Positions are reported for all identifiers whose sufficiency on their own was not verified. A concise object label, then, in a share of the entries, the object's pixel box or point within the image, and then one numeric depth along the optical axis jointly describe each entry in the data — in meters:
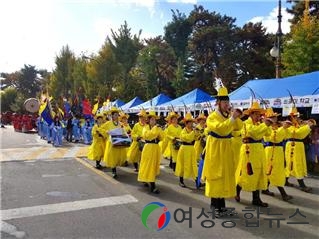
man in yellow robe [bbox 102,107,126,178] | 6.75
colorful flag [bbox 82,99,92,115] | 13.98
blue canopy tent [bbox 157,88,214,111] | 10.70
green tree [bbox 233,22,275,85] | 20.59
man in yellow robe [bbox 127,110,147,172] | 6.88
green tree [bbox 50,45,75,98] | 37.52
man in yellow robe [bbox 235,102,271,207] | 4.59
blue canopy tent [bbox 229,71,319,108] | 7.39
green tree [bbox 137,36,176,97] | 23.90
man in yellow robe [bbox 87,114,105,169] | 7.69
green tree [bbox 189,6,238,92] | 20.94
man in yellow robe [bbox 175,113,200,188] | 5.87
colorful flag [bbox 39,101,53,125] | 13.81
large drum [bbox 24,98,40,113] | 21.67
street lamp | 10.48
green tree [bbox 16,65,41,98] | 56.82
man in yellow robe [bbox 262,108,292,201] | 5.03
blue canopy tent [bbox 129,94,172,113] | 14.42
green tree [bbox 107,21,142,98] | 25.85
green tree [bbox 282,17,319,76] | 13.05
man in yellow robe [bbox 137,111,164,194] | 5.53
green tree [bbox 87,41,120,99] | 26.88
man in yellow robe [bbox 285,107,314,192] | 5.85
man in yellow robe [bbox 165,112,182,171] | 6.73
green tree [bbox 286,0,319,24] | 18.79
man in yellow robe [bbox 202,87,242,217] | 4.12
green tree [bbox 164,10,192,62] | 23.29
